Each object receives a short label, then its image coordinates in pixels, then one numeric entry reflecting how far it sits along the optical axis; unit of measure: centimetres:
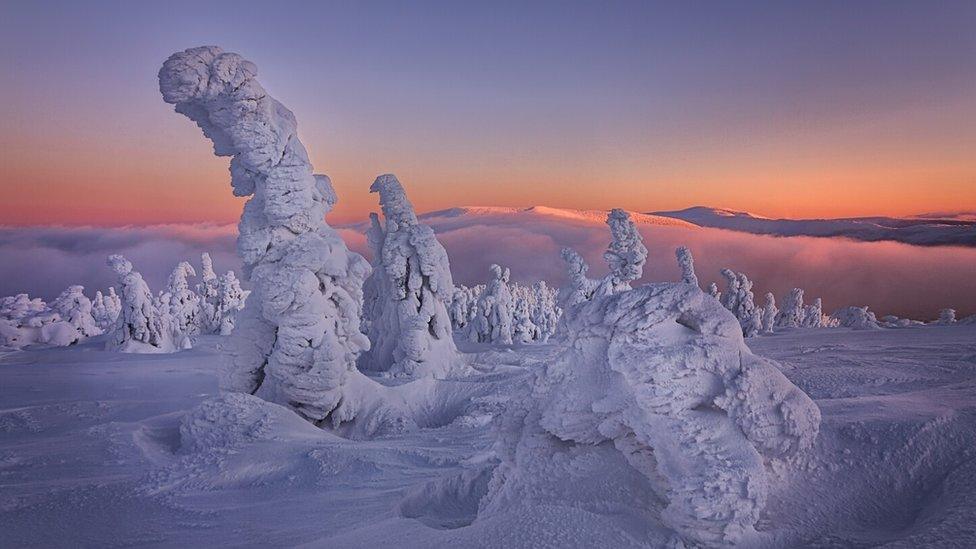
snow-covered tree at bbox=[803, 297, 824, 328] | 3603
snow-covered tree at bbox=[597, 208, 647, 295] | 1377
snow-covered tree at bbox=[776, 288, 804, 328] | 3438
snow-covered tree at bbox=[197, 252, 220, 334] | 3531
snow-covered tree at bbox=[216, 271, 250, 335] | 3403
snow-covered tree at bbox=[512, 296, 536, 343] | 2917
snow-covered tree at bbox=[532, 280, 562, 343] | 3975
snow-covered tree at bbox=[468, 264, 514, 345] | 2625
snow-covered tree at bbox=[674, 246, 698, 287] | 2439
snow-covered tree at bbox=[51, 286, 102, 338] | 3056
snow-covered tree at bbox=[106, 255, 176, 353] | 2056
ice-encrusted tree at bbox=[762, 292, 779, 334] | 2924
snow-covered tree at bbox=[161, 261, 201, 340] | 3039
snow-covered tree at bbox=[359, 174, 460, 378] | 1494
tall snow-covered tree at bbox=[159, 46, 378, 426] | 941
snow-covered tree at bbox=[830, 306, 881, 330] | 2325
